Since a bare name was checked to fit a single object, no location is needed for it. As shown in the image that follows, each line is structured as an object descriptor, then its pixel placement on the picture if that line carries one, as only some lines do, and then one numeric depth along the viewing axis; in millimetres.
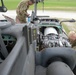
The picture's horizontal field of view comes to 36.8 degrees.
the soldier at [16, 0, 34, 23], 3434
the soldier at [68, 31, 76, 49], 1984
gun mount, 793
